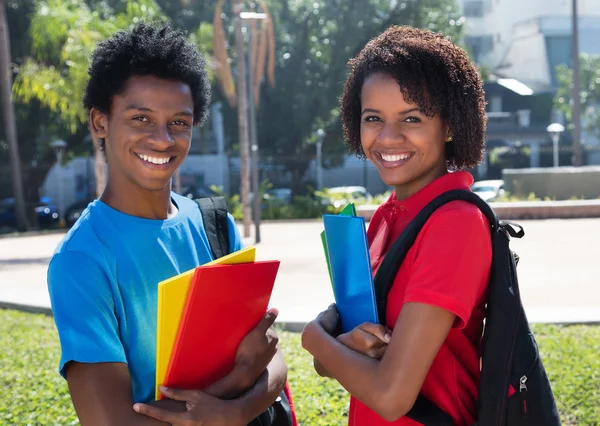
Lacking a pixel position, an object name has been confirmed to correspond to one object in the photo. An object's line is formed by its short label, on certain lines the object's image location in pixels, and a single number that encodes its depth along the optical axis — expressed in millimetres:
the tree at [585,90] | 35969
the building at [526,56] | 39188
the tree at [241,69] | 16922
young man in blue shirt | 1665
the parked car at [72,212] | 25075
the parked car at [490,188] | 23869
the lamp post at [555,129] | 26188
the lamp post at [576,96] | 24000
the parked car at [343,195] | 22695
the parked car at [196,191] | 25672
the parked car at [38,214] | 25531
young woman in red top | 1675
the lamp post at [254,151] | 16219
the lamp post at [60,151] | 25547
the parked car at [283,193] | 28128
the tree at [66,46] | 16391
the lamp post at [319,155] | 29978
